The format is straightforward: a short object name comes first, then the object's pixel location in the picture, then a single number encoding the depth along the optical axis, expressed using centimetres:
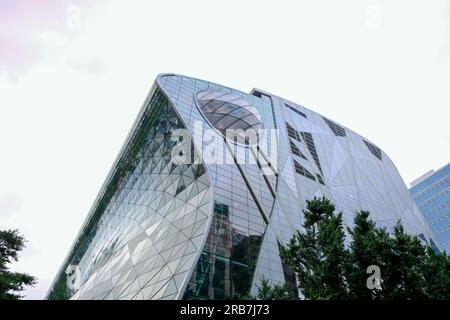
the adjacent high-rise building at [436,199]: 9156
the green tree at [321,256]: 1251
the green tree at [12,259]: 1961
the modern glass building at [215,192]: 2328
